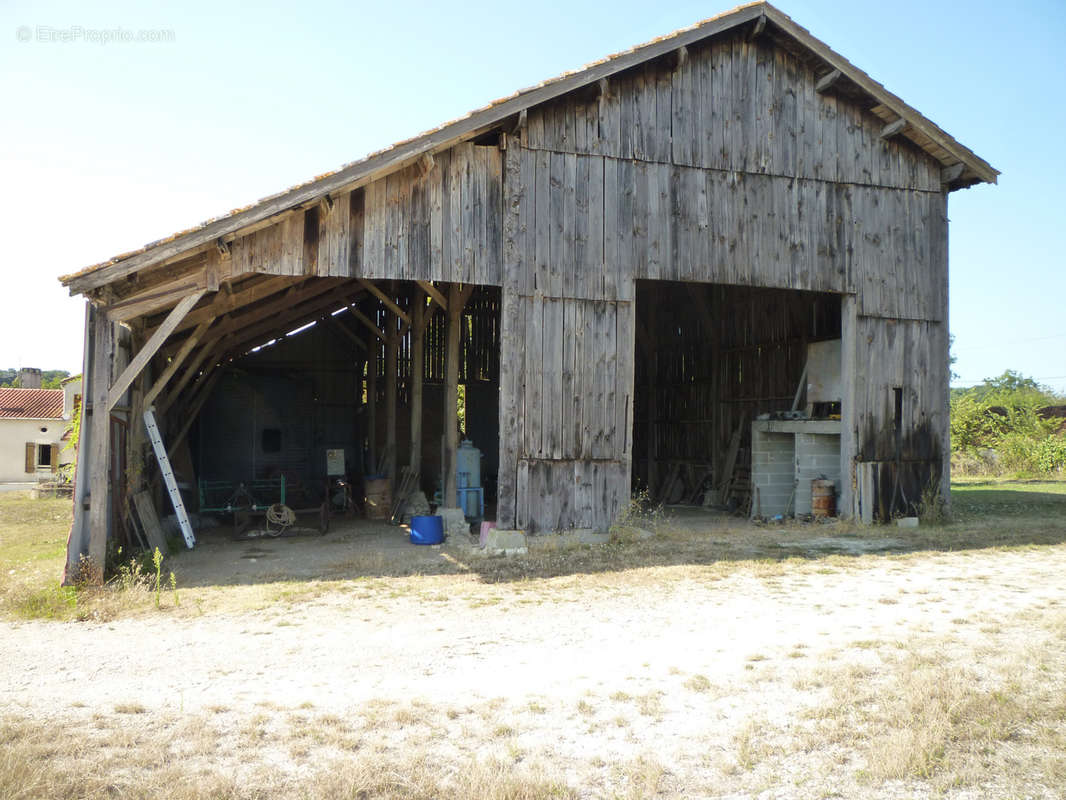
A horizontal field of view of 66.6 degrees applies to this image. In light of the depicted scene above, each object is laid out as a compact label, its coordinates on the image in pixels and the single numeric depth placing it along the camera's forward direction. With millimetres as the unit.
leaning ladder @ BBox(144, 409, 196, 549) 11164
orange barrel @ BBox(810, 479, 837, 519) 13094
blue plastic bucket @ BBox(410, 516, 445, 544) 11617
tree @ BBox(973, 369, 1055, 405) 29625
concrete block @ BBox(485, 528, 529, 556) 10406
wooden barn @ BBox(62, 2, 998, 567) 9836
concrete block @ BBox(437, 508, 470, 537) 12258
